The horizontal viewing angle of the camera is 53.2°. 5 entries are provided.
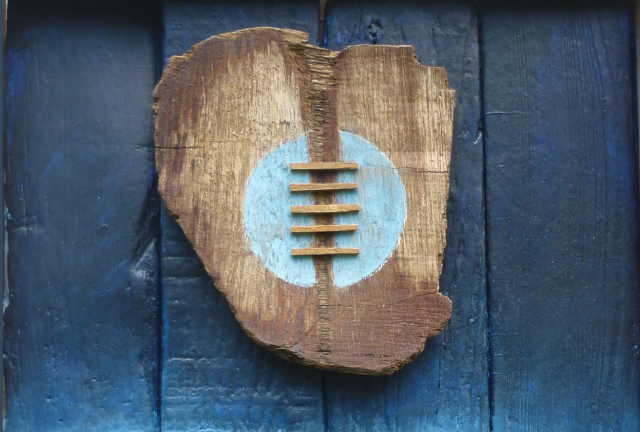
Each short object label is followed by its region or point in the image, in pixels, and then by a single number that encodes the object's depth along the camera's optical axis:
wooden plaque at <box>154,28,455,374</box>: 0.86
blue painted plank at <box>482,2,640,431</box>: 0.94
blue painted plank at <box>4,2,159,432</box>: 0.92
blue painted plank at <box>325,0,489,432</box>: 0.93
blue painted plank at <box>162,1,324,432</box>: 0.91
